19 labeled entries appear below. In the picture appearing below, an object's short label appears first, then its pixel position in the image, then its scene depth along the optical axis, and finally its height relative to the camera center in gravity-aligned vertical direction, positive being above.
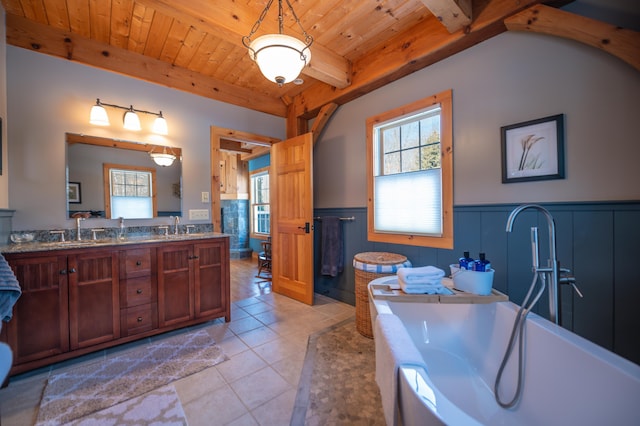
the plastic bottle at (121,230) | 2.63 -0.16
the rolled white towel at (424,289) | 1.73 -0.51
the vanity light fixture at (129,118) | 2.47 +0.94
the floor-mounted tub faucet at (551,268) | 1.30 -0.29
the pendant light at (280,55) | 1.64 +1.00
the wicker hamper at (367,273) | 2.39 -0.56
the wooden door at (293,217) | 3.26 -0.07
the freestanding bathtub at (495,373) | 0.88 -0.70
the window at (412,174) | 2.42 +0.37
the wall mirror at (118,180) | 2.47 +0.34
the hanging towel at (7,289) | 1.21 -0.34
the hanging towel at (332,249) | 3.32 -0.47
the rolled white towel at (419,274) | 1.75 -0.42
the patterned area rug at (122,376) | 1.58 -1.13
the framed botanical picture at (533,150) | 1.82 +0.43
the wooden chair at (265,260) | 4.68 -0.84
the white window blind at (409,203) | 2.54 +0.08
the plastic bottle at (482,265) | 1.68 -0.35
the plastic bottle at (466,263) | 1.73 -0.35
